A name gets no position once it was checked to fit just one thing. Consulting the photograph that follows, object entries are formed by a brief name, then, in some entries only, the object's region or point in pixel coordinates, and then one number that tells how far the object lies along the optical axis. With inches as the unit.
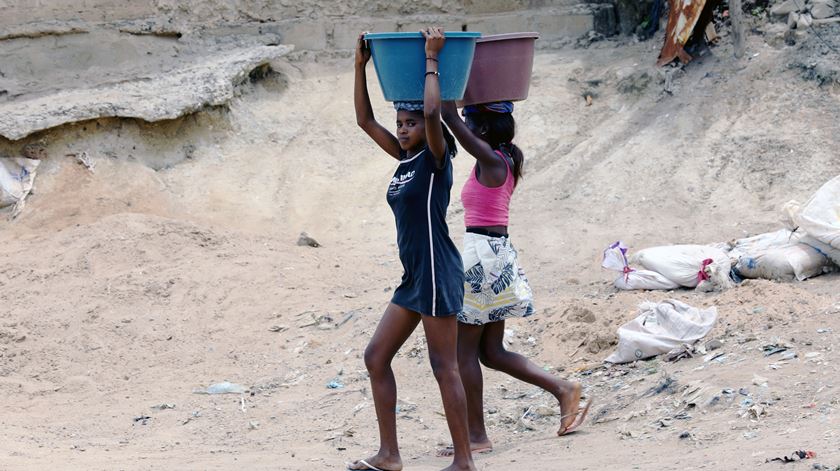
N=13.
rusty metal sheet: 797.9
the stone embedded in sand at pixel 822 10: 754.2
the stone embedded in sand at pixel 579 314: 505.7
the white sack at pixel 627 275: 545.3
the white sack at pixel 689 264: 528.7
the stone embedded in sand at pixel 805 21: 758.5
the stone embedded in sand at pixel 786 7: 776.0
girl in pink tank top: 358.9
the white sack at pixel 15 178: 790.5
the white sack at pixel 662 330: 447.5
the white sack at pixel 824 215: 506.0
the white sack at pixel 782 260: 515.5
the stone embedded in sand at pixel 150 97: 808.9
